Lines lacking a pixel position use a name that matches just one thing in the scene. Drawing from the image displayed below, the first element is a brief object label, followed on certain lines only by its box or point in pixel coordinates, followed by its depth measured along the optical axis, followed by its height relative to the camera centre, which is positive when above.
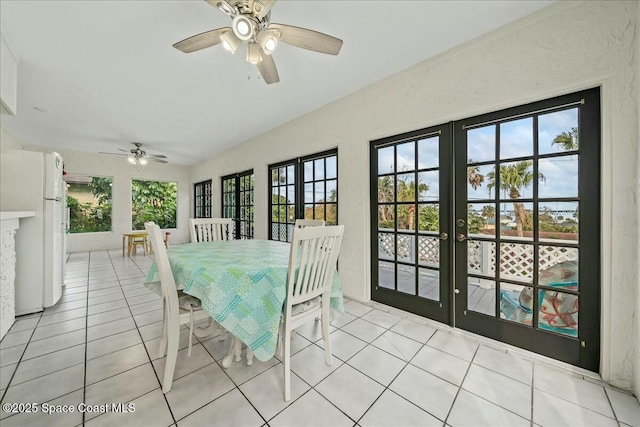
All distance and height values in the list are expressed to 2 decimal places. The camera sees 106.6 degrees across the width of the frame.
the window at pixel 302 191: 3.31 +0.32
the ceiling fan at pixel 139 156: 5.02 +1.18
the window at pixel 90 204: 6.29 +0.21
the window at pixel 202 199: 6.72 +0.37
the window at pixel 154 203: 6.89 +0.27
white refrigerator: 2.51 -0.11
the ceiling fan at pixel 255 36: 1.40 +1.16
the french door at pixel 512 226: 1.64 -0.12
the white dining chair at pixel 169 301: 1.45 -0.55
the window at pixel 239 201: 5.07 +0.24
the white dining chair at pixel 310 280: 1.41 -0.45
